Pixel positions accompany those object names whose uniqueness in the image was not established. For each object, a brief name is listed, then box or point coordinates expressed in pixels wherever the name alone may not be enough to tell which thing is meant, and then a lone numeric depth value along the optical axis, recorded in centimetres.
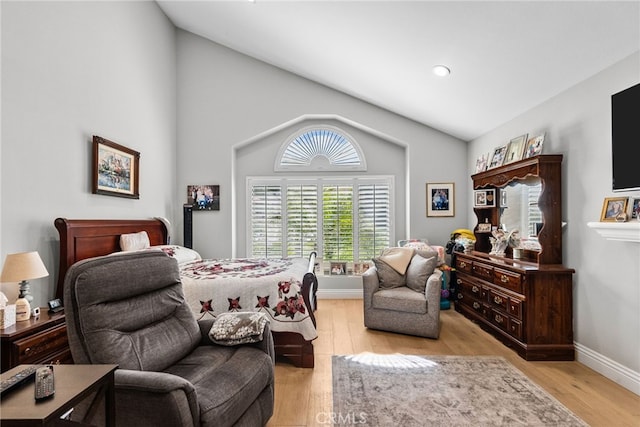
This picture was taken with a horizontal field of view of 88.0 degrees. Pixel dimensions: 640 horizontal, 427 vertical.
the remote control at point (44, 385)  112
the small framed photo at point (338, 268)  528
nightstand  184
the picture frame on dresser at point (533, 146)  323
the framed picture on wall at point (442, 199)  508
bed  277
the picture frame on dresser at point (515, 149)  351
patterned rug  208
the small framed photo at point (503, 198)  409
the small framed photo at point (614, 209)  239
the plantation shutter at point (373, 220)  526
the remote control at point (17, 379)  117
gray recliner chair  136
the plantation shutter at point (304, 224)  530
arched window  530
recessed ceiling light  339
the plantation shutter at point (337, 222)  528
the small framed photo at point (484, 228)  423
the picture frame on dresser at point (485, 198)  427
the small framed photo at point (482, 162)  428
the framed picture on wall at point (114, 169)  322
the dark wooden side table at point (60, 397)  103
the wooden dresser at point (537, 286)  294
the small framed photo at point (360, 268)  525
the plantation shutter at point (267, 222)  530
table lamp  203
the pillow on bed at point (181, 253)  377
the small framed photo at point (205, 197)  507
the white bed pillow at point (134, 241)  336
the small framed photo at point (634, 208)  230
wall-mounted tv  221
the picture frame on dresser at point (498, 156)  383
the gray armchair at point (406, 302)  347
